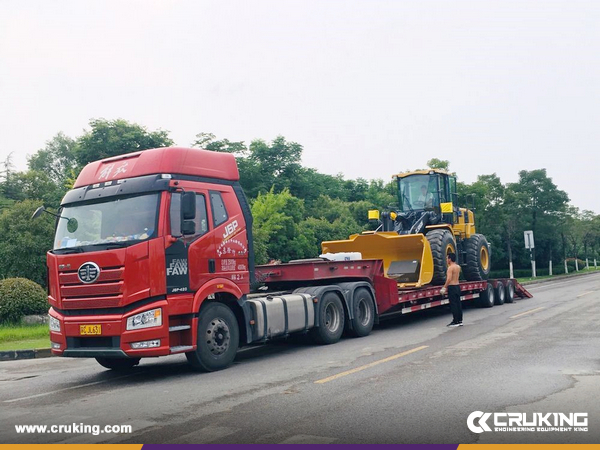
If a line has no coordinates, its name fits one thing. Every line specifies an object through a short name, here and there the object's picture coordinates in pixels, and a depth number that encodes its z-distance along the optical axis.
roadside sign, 41.00
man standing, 14.33
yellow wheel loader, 15.80
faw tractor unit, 8.80
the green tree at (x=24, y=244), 23.41
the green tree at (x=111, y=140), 42.09
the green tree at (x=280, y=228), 34.74
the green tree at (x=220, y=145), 47.19
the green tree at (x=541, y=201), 55.03
